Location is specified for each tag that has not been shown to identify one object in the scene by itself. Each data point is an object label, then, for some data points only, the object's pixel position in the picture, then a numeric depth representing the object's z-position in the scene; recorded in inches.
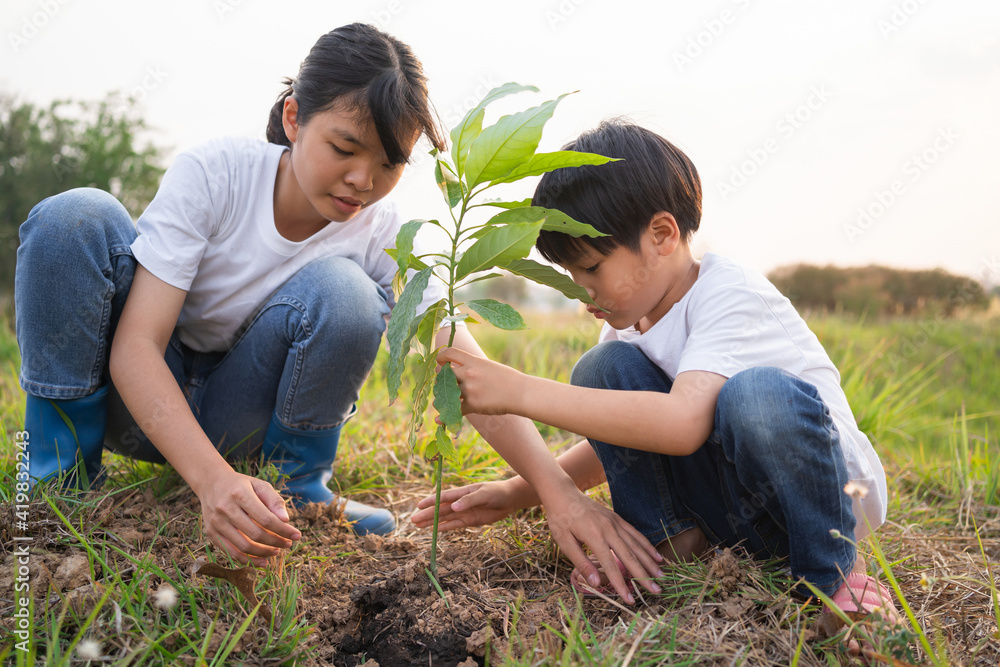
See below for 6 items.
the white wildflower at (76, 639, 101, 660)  36.8
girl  55.6
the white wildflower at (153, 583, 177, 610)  38.8
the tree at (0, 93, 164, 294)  219.9
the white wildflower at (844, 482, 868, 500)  40.1
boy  48.1
